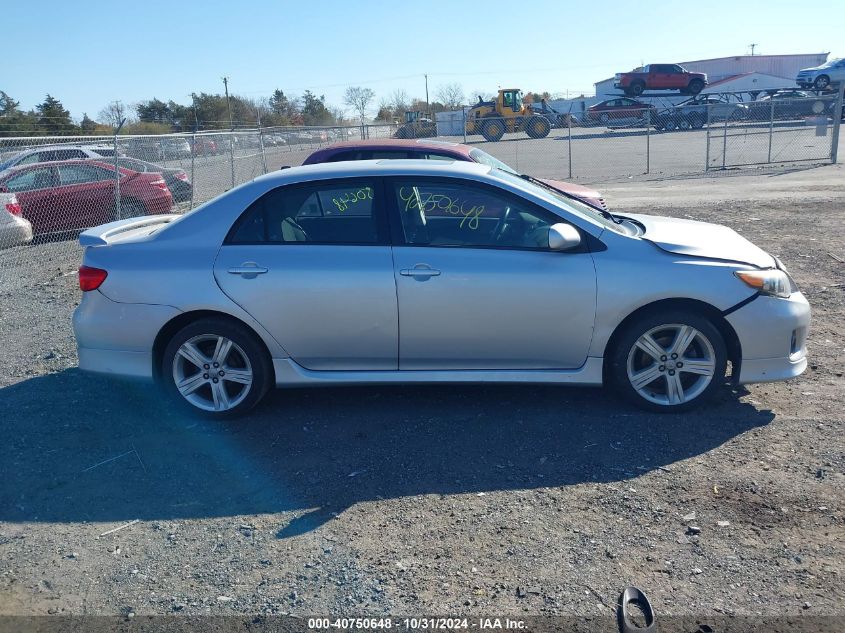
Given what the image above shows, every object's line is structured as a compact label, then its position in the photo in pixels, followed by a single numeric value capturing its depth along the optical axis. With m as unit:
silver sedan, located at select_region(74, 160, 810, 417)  5.11
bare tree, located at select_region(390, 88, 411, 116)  67.35
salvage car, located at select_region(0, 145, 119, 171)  14.82
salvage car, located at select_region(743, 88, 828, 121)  36.06
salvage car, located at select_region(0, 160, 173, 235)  14.02
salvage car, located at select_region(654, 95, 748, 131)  39.28
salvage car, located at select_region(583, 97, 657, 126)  40.94
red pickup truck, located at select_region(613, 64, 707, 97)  49.12
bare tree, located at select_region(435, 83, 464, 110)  75.11
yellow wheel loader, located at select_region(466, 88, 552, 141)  37.91
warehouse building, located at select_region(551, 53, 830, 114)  75.31
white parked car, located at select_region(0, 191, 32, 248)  12.55
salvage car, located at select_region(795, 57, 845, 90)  46.31
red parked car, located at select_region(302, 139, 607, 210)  10.09
